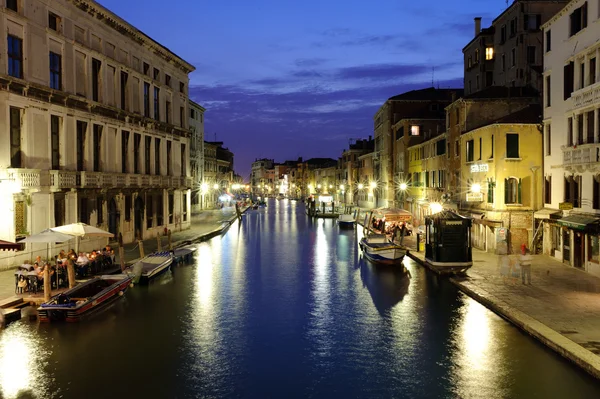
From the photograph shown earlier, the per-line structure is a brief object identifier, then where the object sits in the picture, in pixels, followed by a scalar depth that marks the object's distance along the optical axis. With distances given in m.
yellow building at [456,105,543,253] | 32.94
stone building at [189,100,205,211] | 80.38
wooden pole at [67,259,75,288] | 21.94
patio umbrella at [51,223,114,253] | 24.55
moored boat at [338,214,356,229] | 65.31
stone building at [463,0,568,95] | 48.88
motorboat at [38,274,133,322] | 18.81
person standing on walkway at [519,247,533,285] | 23.67
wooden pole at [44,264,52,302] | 19.83
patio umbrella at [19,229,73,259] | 22.70
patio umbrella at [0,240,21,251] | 19.88
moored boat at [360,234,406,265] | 32.47
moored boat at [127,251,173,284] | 26.12
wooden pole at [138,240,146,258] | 31.13
